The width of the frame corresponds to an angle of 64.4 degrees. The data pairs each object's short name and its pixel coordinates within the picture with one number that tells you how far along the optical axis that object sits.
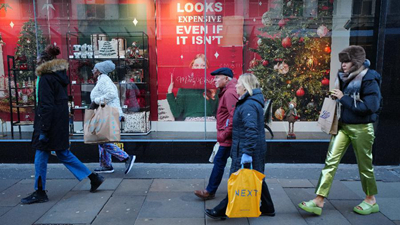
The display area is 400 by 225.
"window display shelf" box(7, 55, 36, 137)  6.76
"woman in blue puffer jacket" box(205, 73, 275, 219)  3.28
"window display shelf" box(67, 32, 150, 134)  6.73
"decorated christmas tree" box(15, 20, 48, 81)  6.77
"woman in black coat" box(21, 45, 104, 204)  4.11
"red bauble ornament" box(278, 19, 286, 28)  6.70
